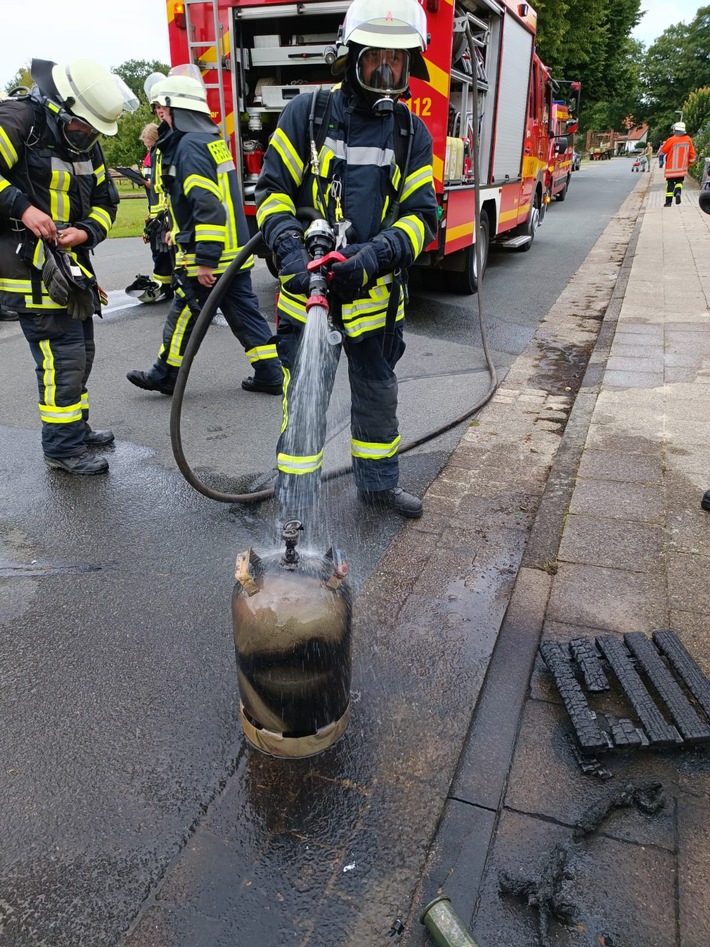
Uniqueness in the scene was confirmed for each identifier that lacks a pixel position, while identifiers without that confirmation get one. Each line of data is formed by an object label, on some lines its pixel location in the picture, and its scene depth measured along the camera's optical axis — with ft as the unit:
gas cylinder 6.04
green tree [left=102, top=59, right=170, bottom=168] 91.97
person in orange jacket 58.80
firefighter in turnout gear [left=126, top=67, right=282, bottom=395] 14.64
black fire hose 9.67
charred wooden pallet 6.73
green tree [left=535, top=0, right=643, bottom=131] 71.05
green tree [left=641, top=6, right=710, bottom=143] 222.89
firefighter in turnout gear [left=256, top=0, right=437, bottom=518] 8.66
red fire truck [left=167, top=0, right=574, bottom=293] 20.21
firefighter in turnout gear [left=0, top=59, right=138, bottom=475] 11.25
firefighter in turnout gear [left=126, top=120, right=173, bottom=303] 17.63
